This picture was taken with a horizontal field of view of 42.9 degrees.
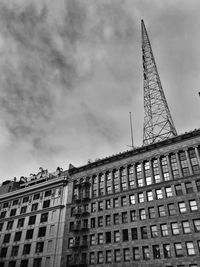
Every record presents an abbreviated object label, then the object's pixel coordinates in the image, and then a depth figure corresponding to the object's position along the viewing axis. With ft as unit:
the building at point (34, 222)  188.65
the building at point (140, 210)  143.54
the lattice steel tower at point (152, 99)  200.47
